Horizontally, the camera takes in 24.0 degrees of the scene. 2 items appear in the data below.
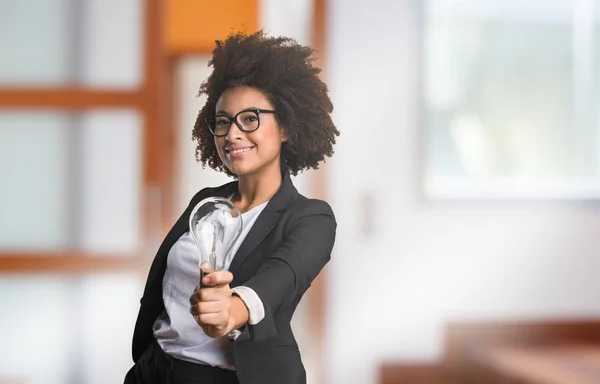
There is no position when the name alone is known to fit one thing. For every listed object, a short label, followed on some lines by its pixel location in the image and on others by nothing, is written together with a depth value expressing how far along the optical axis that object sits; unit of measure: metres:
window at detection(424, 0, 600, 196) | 7.48
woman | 2.83
